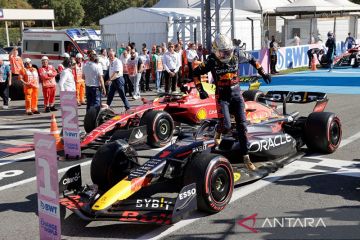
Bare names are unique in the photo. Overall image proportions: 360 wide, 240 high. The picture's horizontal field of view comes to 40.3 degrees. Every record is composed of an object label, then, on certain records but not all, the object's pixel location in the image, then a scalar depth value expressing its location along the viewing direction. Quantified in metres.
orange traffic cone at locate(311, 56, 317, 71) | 23.42
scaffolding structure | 20.48
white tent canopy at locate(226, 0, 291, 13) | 30.70
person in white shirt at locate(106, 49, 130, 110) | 11.73
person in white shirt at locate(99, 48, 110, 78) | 14.74
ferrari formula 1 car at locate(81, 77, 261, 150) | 8.70
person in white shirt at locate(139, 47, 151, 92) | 17.81
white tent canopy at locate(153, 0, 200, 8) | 33.12
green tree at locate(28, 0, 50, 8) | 65.50
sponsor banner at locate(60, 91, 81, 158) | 8.11
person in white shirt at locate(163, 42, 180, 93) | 15.58
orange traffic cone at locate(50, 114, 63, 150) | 9.09
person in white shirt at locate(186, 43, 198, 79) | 17.50
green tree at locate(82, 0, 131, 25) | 70.00
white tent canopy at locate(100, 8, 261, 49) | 25.16
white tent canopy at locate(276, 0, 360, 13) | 30.53
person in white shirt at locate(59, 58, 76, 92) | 11.63
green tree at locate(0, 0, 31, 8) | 61.80
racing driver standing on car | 6.44
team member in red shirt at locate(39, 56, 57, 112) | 13.59
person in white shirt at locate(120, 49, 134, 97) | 15.70
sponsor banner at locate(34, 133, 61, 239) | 3.96
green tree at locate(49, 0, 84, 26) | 63.59
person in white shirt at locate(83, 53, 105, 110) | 11.23
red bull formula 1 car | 5.00
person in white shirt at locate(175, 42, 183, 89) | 16.77
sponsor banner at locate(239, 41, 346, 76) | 21.23
